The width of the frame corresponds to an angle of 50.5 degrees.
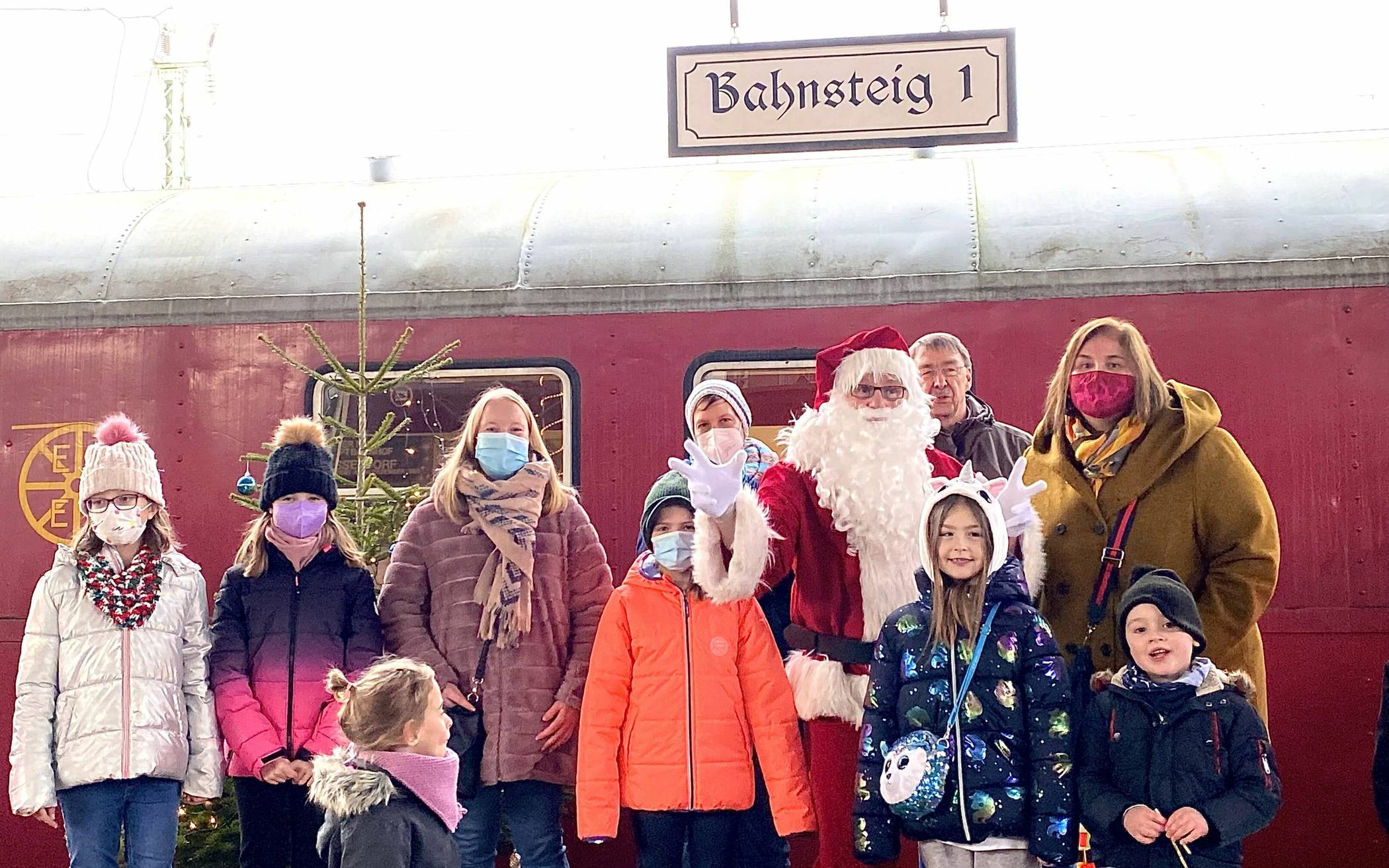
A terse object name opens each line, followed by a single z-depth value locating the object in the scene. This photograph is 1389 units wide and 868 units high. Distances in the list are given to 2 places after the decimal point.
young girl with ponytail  3.28
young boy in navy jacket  3.61
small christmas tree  5.50
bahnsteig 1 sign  6.21
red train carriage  5.37
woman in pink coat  4.47
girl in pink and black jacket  4.45
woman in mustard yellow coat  3.97
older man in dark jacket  4.93
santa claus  4.19
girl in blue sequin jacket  3.66
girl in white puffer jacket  4.29
